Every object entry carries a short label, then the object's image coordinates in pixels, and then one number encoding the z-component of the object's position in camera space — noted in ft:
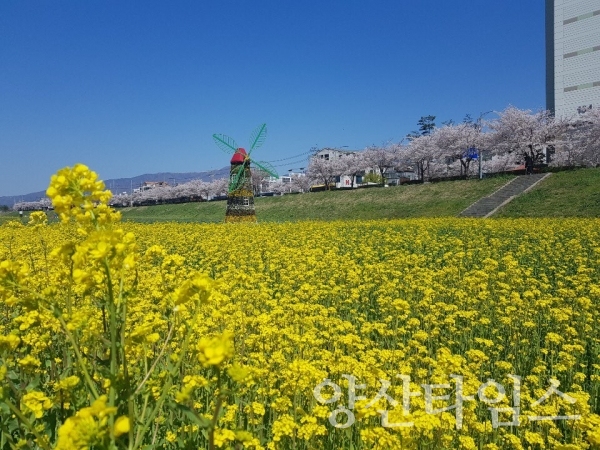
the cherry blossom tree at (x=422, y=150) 191.19
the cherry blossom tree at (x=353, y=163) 257.50
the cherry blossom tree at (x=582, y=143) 143.79
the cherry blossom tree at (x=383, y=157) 230.89
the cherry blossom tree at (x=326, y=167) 267.80
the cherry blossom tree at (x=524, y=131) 143.64
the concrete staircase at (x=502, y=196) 92.79
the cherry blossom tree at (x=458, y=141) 171.42
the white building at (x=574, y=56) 199.52
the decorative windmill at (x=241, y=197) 87.30
